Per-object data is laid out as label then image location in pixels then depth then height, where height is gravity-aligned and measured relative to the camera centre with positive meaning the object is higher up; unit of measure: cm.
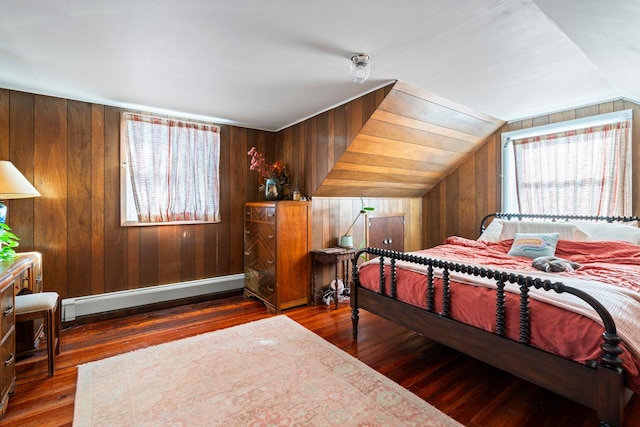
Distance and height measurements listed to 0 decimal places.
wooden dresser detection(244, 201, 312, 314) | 336 -47
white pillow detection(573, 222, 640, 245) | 271 -19
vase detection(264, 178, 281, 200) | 379 +29
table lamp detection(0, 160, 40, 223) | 234 +22
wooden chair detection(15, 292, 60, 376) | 208 -67
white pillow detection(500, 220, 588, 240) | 299 -19
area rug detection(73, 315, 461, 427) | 168 -112
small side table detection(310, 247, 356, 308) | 341 -51
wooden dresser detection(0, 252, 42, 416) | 176 -65
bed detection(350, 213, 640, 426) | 136 -54
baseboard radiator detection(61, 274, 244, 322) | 313 -95
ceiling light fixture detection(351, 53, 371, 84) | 218 +107
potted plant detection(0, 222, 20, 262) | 224 -24
